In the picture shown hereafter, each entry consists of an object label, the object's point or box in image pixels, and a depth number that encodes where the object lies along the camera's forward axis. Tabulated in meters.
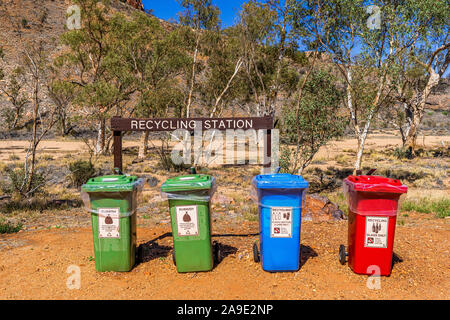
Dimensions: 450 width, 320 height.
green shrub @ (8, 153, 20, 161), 17.84
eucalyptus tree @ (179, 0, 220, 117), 16.14
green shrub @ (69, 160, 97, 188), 11.88
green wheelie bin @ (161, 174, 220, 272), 4.21
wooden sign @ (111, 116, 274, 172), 5.84
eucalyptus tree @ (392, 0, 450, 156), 12.66
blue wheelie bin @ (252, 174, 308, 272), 4.20
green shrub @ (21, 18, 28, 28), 47.62
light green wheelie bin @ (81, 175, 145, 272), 4.24
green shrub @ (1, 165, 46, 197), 8.88
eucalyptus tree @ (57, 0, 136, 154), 17.39
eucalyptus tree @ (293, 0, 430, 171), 12.34
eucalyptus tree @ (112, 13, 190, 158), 18.48
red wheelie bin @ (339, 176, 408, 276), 4.04
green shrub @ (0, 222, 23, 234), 6.33
